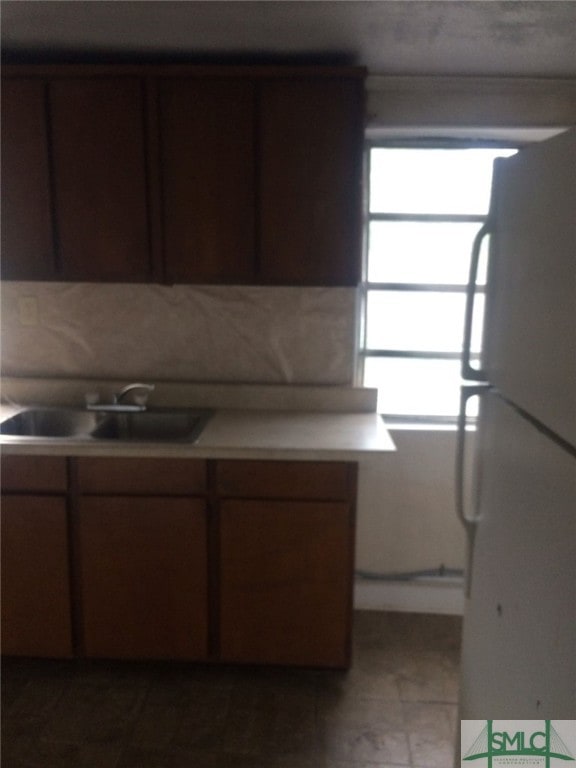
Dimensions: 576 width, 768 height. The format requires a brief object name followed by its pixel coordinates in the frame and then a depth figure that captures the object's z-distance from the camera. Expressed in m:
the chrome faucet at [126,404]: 2.61
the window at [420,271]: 2.76
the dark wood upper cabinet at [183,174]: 2.32
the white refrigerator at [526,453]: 1.09
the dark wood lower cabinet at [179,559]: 2.27
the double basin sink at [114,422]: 2.64
